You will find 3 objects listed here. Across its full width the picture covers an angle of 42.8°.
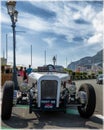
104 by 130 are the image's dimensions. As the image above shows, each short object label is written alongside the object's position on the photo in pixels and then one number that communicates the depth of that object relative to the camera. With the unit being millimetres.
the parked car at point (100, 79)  14641
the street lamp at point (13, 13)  6674
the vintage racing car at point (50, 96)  3893
